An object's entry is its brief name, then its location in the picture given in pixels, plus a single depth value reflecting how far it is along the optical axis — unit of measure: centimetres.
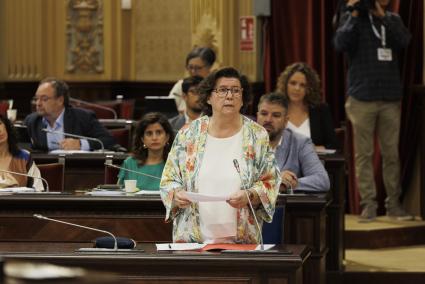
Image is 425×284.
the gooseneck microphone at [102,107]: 1643
